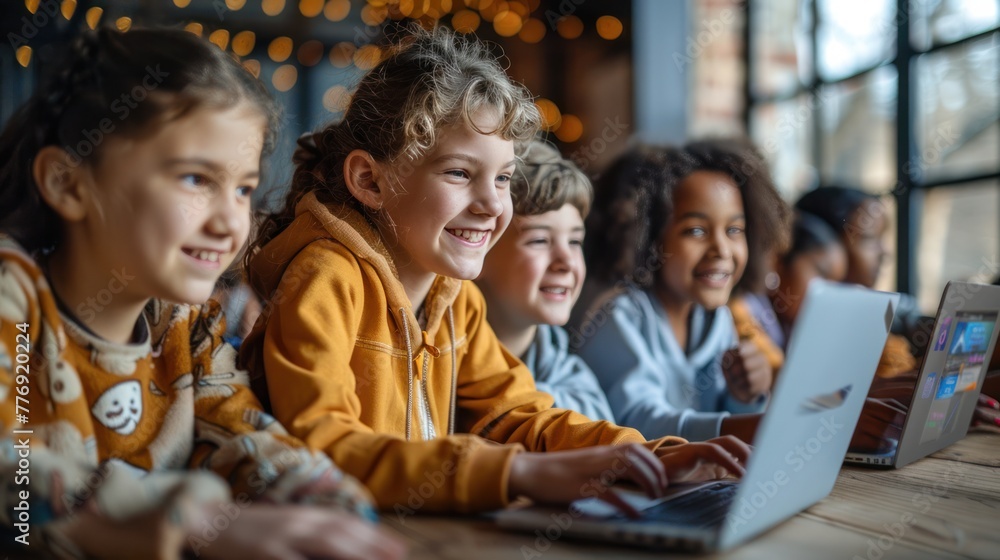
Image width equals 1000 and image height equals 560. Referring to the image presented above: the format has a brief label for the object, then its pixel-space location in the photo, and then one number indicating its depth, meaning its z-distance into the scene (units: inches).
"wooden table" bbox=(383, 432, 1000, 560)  24.9
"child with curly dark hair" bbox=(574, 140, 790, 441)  55.9
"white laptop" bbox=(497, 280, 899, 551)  23.8
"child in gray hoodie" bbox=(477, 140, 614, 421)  49.1
